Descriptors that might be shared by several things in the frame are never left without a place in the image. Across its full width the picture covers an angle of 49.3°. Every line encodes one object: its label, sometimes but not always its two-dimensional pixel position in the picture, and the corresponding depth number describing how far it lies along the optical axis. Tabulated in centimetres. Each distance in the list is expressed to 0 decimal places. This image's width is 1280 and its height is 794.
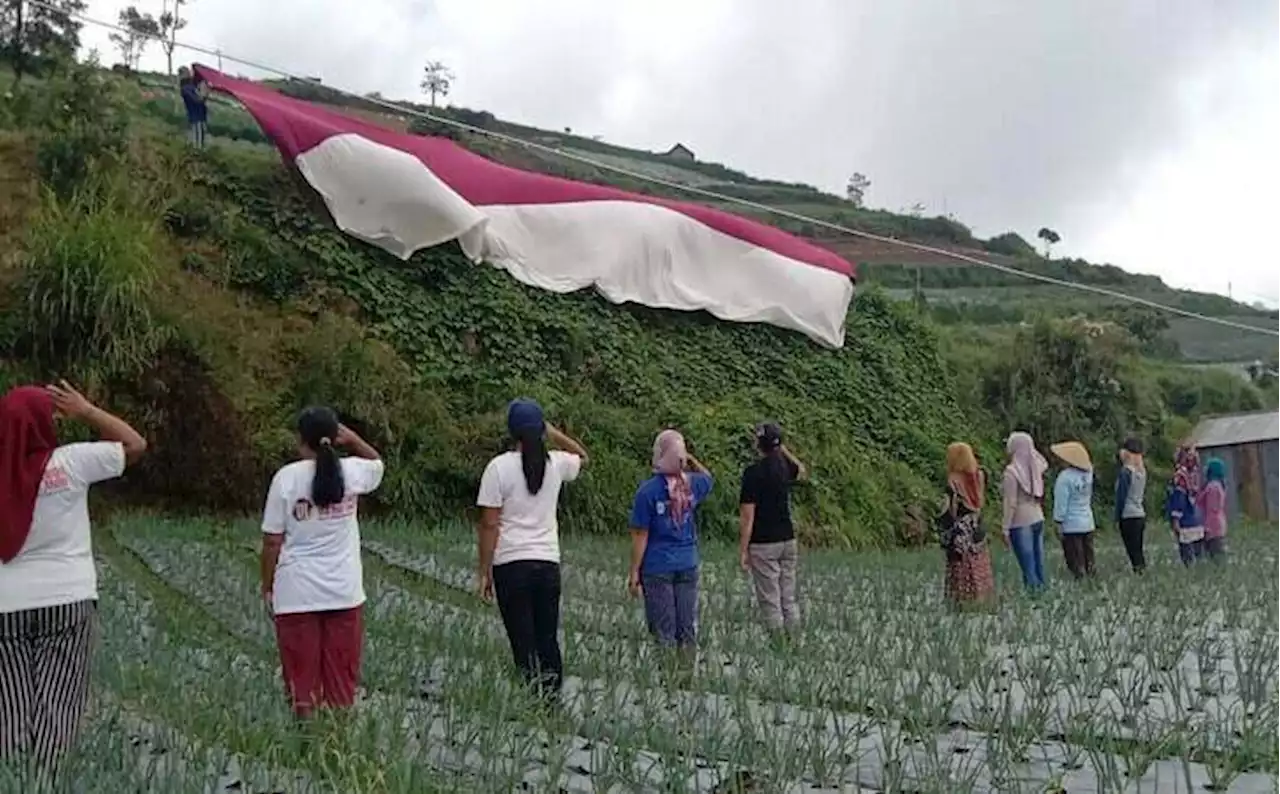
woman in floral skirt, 853
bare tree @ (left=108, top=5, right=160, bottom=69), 2606
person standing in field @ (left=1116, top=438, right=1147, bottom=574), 1091
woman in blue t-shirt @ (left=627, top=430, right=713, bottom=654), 670
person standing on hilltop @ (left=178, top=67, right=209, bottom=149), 1587
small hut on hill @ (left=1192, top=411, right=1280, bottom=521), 2366
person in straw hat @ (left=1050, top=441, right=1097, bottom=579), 1026
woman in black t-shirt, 737
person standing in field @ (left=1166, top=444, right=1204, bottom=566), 1177
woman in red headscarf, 431
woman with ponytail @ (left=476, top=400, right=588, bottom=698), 580
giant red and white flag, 1530
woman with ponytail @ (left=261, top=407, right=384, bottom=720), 504
